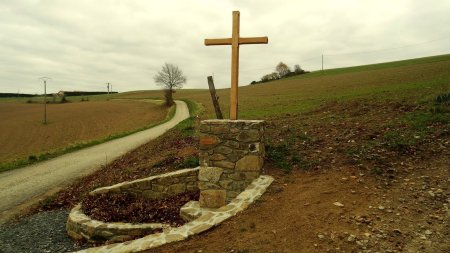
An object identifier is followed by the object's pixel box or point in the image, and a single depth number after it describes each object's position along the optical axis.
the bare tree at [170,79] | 76.50
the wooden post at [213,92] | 9.92
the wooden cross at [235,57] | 8.12
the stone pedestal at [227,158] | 7.49
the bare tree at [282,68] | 100.04
